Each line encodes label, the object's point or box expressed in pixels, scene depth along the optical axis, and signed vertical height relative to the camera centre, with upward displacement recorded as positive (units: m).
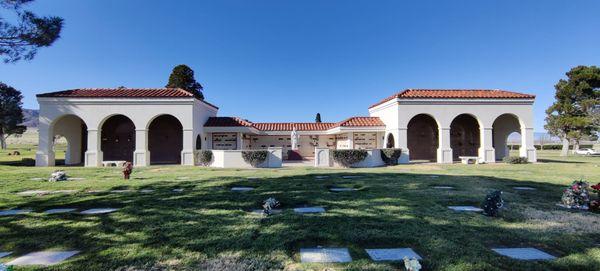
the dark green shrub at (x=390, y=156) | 18.97 -0.77
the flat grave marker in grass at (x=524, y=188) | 9.16 -1.45
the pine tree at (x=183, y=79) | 35.00 +8.42
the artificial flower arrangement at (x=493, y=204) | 5.67 -1.21
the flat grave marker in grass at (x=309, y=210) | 6.07 -1.39
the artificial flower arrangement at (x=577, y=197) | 6.43 -1.25
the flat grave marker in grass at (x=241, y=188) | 8.87 -1.36
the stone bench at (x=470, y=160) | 19.78 -1.17
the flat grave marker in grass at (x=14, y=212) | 6.02 -1.35
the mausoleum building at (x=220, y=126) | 19.17 +1.53
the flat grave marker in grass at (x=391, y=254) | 3.55 -1.41
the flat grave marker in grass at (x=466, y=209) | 6.16 -1.43
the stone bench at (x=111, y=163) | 18.89 -1.01
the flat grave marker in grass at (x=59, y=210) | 6.11 -1.36
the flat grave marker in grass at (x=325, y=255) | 3.51 -1.41
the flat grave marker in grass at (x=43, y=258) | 3.48 -1.38
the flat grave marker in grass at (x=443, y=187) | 9.33 -1.41
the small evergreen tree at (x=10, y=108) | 35.34 +5.16
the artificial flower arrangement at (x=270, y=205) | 5.85 -1.27
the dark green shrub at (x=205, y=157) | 19.00 -0.69
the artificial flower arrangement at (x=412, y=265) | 2.97 -1.27
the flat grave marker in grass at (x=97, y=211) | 5.97 -1.35
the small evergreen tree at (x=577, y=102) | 27.83 +4.02
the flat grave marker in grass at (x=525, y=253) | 3.61 -1.45
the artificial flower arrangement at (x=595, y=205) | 6.17 -1.38
